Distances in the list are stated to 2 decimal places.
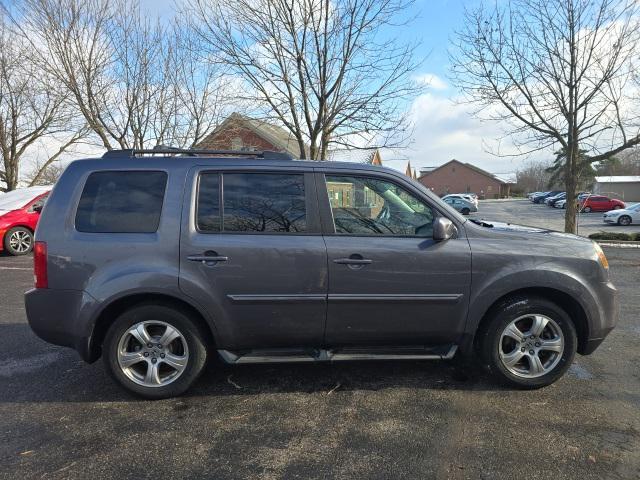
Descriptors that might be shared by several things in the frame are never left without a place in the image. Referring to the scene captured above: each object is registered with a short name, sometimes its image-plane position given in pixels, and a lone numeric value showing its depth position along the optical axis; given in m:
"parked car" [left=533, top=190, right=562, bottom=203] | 58.16
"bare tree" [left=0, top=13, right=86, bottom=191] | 16.40
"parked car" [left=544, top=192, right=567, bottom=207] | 49.91
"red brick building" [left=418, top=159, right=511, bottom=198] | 84.38
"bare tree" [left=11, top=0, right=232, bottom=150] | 14.31
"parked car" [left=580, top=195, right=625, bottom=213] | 40.38
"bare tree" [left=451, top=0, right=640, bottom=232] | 12.61
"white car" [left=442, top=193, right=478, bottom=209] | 47.35
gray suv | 3.29
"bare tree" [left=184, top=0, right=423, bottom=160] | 11.46
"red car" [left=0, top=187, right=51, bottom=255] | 10.57
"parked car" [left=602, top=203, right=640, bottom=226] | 27.39
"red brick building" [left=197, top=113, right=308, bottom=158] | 15.78
